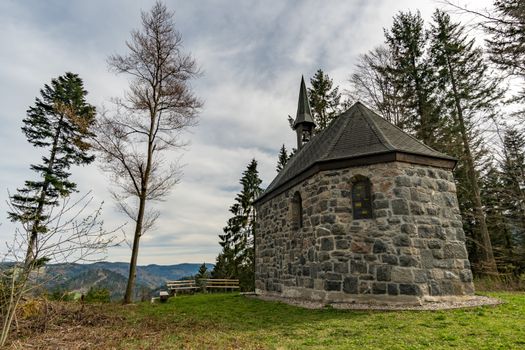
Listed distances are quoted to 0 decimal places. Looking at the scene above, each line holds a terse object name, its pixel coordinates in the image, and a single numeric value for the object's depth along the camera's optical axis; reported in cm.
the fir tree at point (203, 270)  2675
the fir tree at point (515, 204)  1538
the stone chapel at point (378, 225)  727
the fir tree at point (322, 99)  2360
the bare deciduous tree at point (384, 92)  1820
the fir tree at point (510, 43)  587
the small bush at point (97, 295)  1216
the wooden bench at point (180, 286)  1622
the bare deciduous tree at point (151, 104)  1198
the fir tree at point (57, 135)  1511
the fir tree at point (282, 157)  3006
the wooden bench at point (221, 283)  1803
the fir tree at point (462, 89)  1560
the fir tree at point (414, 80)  1694
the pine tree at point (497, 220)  1584
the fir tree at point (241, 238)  2644
